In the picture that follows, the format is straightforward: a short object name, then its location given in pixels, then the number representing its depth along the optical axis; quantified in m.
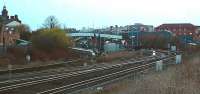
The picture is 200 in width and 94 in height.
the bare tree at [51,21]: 120.72
